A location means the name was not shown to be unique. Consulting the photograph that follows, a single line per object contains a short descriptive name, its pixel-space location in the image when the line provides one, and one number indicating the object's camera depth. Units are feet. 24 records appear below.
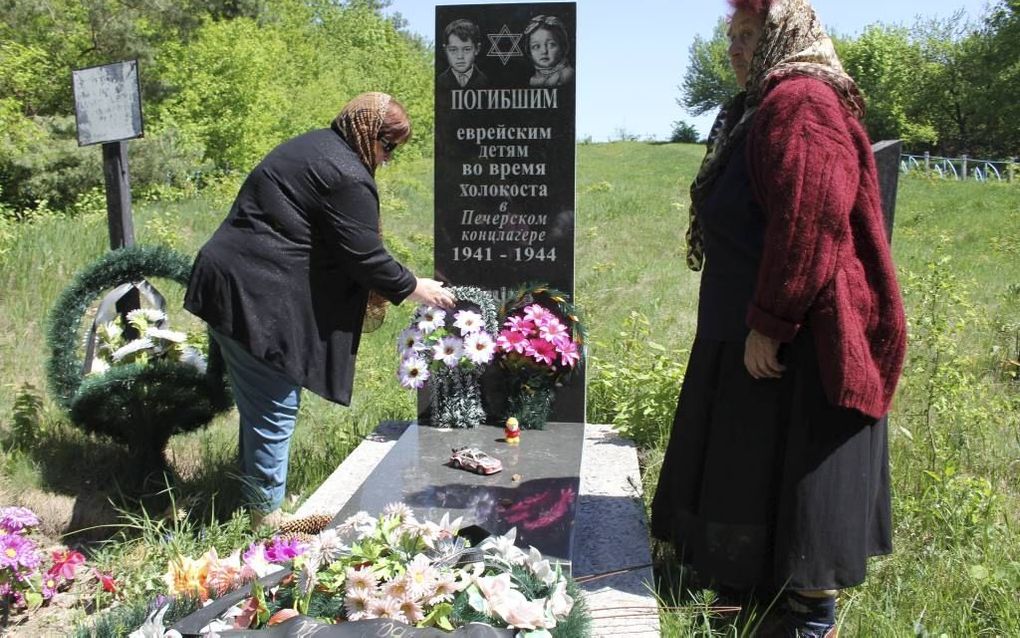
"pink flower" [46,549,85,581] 10.96
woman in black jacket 10.93
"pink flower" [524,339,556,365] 14.11
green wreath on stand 13.24
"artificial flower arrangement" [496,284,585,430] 14.16
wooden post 15.35
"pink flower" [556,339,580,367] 14.08
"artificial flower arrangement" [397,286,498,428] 14.07
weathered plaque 14.33
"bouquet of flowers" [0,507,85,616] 10.26
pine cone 11.12
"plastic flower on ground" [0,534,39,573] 10.17
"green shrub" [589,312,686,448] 15.16
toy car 11.85
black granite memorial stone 14.51
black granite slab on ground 10.07
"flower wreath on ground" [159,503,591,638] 6.37
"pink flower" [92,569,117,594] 10.36
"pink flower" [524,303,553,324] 14.33
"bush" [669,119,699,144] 218.57
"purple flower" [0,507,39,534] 10.41
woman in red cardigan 7.63
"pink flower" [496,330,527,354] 14.08
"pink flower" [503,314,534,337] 14.26
